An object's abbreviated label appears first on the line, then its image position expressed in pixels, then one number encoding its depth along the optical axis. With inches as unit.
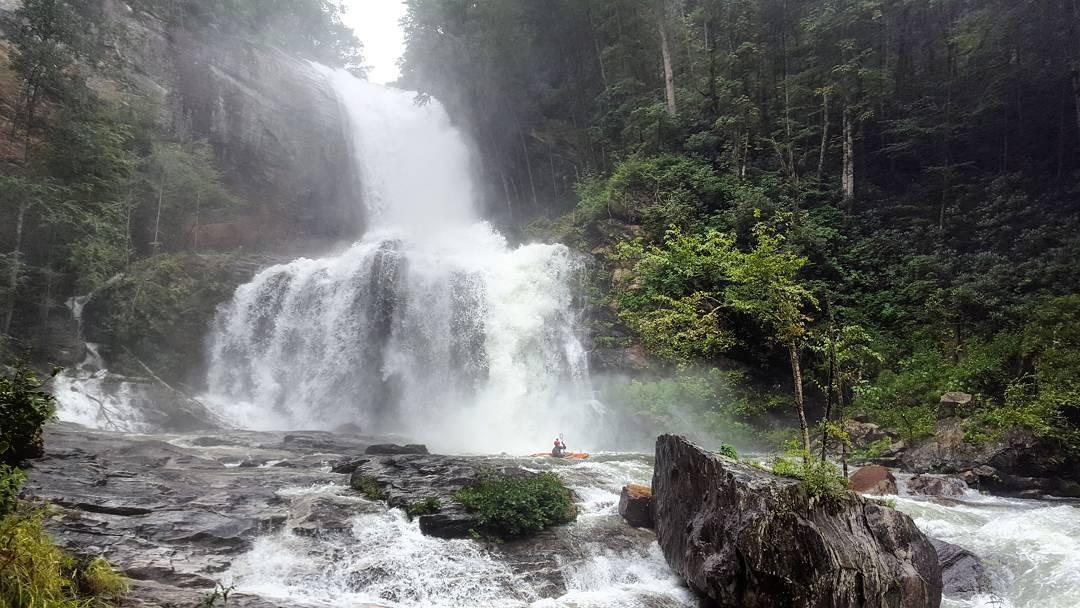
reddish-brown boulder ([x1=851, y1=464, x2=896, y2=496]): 413.1
